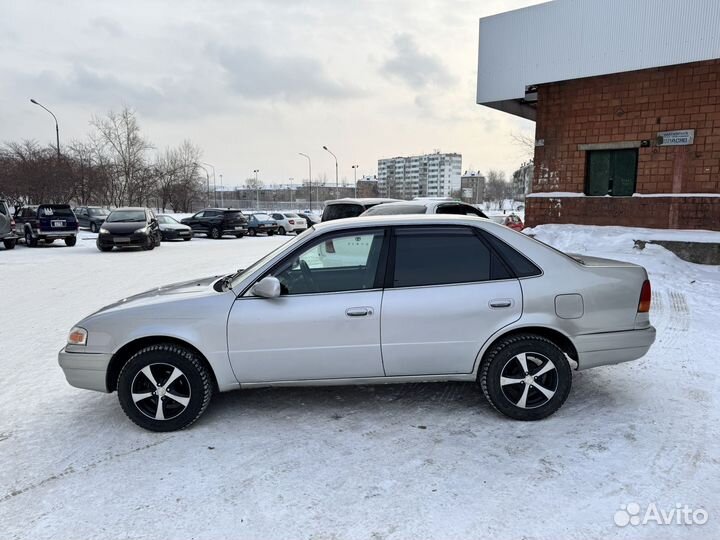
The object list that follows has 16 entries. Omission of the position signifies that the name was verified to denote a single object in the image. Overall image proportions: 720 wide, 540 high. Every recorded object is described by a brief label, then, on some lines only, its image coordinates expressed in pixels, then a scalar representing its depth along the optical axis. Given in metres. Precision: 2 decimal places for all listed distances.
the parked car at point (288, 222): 31.77
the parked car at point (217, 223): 26.42
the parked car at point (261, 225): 30.42
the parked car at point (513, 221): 20.49
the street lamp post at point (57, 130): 33.43
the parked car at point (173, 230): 23.09
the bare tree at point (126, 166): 45.53
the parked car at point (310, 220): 33.84
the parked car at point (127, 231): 17.34
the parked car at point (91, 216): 28.12
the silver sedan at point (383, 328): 3.59
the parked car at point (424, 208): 11.81
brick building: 11.09
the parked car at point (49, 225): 19.14
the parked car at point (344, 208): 13.15
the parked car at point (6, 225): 17.39
